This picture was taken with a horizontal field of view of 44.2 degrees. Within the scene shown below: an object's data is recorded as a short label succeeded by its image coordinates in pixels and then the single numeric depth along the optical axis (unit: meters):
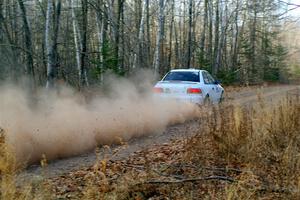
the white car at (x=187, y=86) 13.30
